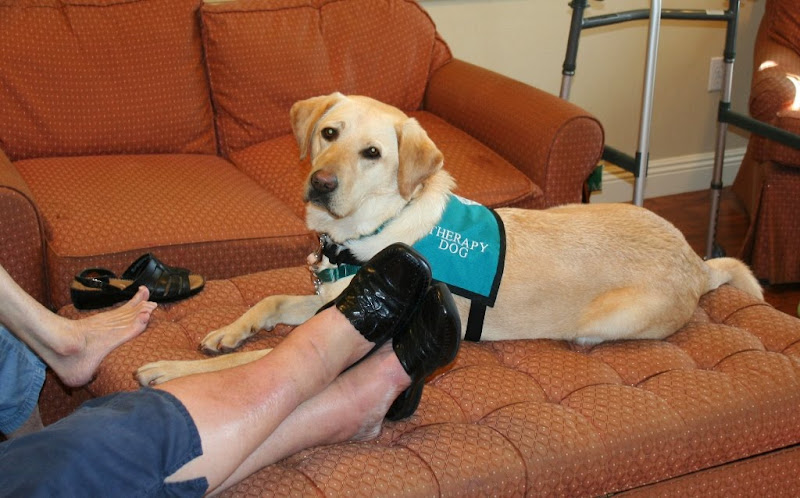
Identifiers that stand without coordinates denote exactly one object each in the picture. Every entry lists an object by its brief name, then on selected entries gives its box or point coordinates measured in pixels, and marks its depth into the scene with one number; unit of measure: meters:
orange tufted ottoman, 1.60
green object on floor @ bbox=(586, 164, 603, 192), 3.35
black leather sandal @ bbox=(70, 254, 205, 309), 2.14
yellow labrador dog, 2.05
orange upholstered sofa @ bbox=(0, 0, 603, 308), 2.56
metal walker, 3.20
